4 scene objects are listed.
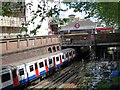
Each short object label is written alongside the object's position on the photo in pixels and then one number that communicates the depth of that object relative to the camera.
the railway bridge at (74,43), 32.19
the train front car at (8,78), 17.61
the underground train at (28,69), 18.19
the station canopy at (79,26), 75.56
